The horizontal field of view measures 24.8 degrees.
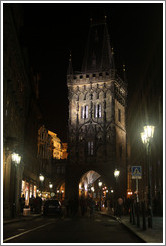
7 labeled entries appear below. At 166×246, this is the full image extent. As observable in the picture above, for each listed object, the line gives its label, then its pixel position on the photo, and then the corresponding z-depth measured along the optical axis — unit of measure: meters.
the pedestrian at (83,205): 34.88
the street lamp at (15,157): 26.41
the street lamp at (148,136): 17.56
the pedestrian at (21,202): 33.22
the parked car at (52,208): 31.41
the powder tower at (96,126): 66.38
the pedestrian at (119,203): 28.69
